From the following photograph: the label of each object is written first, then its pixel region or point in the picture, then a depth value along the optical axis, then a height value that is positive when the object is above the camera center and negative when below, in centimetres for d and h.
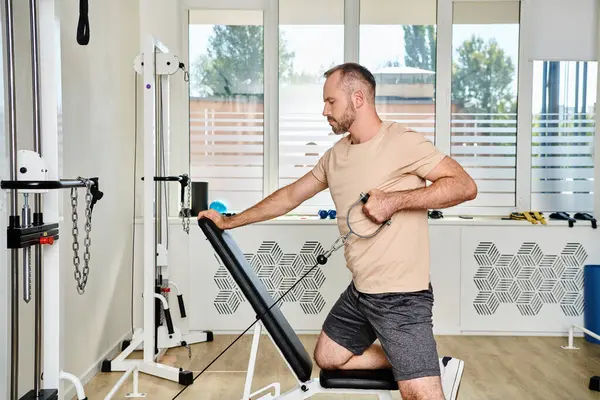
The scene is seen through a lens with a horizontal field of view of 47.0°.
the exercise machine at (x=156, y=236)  324 -42
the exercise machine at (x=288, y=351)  221 -65
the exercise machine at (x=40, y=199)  180 -13
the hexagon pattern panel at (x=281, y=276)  420 -76
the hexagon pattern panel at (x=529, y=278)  419 -76
